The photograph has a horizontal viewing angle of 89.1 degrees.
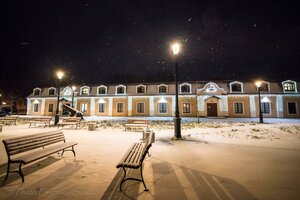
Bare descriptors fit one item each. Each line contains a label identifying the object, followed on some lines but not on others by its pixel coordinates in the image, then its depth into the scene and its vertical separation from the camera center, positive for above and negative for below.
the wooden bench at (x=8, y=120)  13.33 -0.58
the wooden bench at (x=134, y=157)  3.12 -1.03
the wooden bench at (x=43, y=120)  12.33 -0.55
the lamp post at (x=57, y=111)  12.68 +0.19
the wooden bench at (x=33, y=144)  3.63 -0.87
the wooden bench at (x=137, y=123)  10.40 -0.71
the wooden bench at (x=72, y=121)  11.40 -0.60
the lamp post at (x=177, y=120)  7.81 -0.37
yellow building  23.16 +2.23
